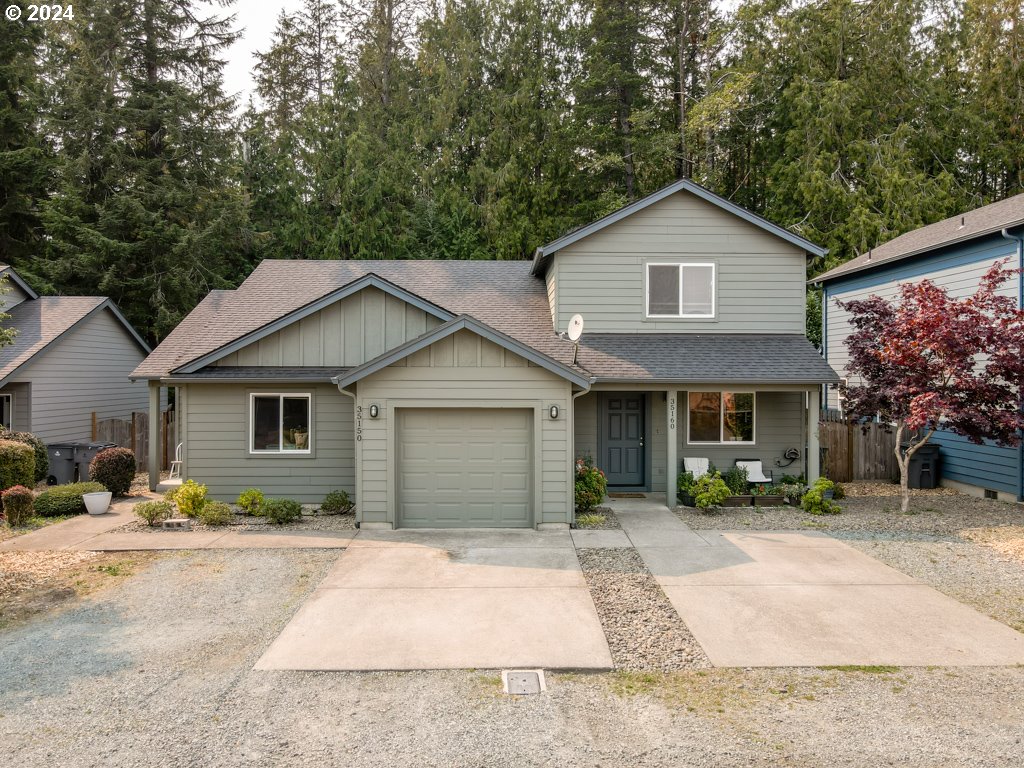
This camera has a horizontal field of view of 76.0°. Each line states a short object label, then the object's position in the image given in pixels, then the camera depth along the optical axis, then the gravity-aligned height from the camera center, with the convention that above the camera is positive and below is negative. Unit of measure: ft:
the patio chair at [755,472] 42.80 -5.47
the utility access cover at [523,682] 17.15 -7.85
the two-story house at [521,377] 35.14 +0.77
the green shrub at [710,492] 38.78 -6.17
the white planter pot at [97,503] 38.75 -6.60
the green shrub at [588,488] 37.70 -5.72
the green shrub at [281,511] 36.17 -6.64
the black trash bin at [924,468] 47.24 -5.80
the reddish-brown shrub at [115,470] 43.42 -5.20
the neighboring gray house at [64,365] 53.06 +2.38
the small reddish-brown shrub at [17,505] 35.86 -6.23
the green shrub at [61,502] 38.45 -6.49
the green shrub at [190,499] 36.88 -6.10
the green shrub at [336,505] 38.96 -6.80
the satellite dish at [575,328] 37.81 +3.58
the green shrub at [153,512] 35.35 -6.51
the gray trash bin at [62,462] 48.39 -5.19
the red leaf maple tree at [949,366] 36.09 +1.26
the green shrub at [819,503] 39.19 -6.87
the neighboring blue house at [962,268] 41.14 +8.87
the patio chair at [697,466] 42.96 -5.07
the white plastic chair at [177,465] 47.31 -5.72
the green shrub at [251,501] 37.52 -6.36
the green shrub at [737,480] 41.78 -5.88
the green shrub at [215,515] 35.96 -6.80
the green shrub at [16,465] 39.99 -4.52
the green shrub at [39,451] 47.01 -4.38
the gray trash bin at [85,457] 48.14 -4.80
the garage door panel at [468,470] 35.78 -4.34
